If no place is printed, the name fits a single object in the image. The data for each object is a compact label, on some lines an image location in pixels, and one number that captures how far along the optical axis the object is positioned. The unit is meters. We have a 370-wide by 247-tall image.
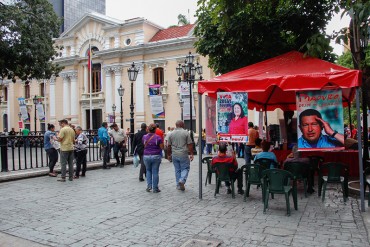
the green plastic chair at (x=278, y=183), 6.22
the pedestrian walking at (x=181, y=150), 8.48
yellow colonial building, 33.03
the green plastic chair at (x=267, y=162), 7.85
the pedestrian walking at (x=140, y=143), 10.38
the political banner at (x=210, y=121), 7.84
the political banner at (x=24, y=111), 28.10
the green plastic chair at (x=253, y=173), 7.06
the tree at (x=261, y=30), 10.57
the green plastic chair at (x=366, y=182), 6.66
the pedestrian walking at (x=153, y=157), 8.40
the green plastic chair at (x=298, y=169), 7.35
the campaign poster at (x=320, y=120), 6.66
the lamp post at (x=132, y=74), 17.71
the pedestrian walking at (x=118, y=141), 13.60
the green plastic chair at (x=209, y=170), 8.64
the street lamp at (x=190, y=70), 17.62
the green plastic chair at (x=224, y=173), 7.50
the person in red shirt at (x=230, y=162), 7.58
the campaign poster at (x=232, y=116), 7.17
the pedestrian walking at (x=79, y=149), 11.02
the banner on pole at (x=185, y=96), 18.03
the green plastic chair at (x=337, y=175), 7.05
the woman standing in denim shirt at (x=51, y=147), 10.94
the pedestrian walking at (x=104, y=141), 12.97
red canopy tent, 6.41
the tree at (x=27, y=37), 18.36
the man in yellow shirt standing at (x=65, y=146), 10.02
